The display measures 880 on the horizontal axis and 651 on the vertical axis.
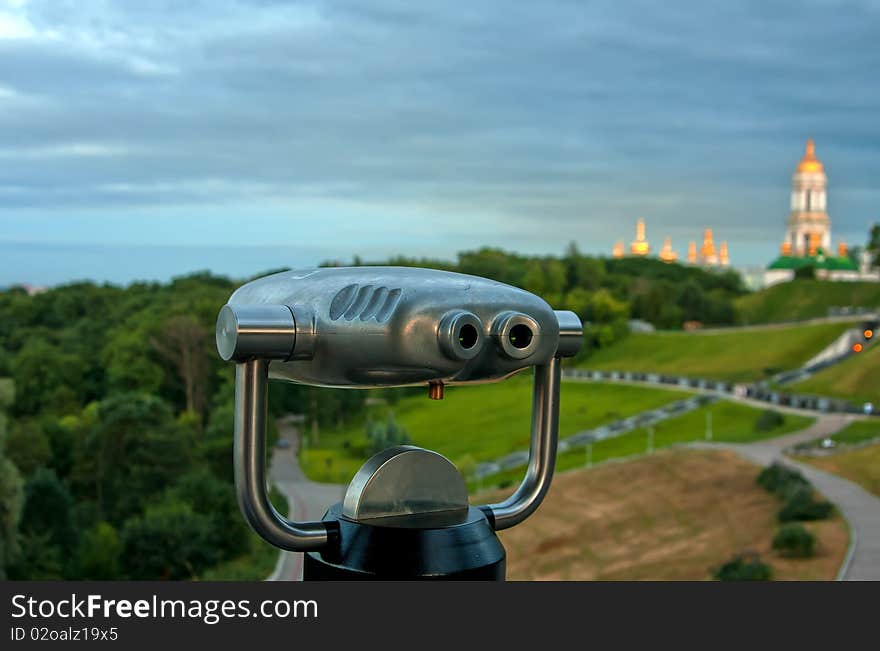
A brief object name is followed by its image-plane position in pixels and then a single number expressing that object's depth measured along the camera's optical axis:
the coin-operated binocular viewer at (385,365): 2.34
